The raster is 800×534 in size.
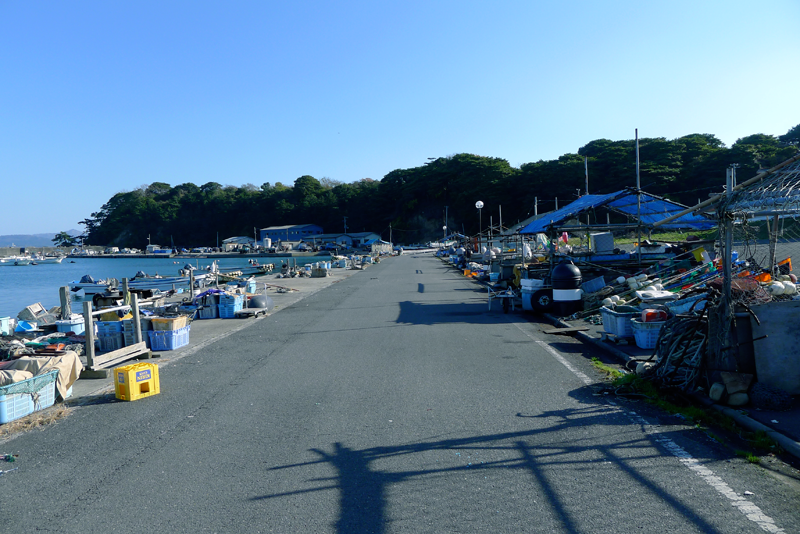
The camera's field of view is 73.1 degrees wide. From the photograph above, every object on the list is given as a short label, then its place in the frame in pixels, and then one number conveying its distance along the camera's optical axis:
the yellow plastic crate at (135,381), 6.81
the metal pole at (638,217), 16.04
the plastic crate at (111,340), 10.45
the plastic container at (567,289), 13.53
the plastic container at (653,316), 8.84
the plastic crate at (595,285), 15.31
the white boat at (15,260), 118.38
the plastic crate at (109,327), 10.38
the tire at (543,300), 14.79
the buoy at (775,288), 7.33
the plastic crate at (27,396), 6.06
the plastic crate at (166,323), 10.46
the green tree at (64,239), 178.25
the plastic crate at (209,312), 15.63
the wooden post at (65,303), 13.51
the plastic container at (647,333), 8.76
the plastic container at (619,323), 9.54
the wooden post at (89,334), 8.06
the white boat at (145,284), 37.28
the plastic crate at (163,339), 10.40
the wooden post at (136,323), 9.26
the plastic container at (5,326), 13.57
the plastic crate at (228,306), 15.59
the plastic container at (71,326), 13.53
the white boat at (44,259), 122.70
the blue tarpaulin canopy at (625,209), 16.83
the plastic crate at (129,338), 10.28
